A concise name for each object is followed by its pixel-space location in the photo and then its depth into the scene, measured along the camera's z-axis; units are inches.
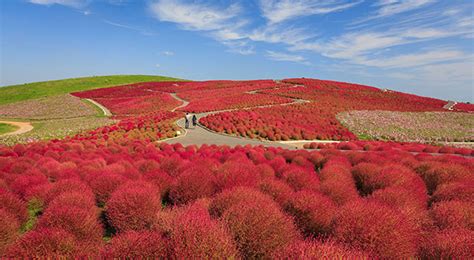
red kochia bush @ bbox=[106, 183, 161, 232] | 180.9
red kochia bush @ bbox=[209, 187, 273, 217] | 163.0
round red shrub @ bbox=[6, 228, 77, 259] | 121.2
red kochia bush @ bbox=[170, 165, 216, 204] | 226.1
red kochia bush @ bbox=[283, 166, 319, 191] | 243.0
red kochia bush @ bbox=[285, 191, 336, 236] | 165.8
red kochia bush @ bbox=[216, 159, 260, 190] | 233.1
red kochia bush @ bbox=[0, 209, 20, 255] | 159.0
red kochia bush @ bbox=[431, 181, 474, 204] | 209.0
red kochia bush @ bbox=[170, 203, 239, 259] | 103.8
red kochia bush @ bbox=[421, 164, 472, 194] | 280.5
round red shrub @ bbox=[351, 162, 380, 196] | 270.9
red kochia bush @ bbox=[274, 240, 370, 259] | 95.4
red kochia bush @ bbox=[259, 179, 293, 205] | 195.5
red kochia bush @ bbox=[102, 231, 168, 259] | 109.1
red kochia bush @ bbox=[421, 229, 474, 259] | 121.8
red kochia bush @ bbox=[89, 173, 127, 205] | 241.6
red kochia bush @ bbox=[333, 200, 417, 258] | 129.3
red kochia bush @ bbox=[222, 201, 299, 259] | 127.1
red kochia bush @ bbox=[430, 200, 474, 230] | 165.0
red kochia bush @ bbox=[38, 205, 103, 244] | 156.8
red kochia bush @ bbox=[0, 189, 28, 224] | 196.2
